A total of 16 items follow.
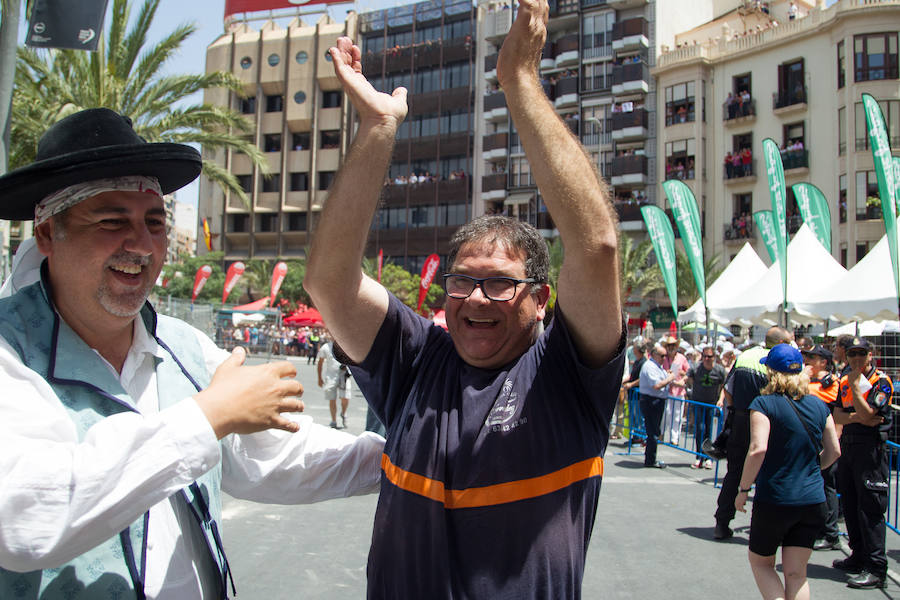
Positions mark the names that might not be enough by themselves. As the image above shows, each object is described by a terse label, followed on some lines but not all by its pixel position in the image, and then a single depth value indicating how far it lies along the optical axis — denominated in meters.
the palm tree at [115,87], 11.38
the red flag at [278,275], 36.34
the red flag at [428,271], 28.70
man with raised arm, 1.78
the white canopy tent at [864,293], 11.58
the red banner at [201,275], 35.16
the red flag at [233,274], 33.80
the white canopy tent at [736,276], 18.28
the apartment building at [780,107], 32.97
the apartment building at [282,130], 57.66
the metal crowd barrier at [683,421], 10.38
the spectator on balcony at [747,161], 37.34
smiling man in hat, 1.45
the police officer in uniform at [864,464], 5.65
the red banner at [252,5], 60.19
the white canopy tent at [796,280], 14.43
